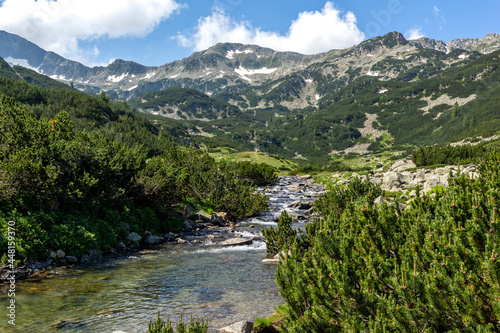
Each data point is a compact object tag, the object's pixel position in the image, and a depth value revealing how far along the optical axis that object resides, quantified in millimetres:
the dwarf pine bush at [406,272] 4547
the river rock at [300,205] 39822
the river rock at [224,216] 29694
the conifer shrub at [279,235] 17438
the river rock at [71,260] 15109
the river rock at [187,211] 27334
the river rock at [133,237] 19820
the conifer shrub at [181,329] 5488
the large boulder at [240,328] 8099
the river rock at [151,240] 20531
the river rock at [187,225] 25784
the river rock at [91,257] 15805
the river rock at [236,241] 21170
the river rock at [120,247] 18583
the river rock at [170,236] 22091
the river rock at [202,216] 28523
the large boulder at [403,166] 72969
